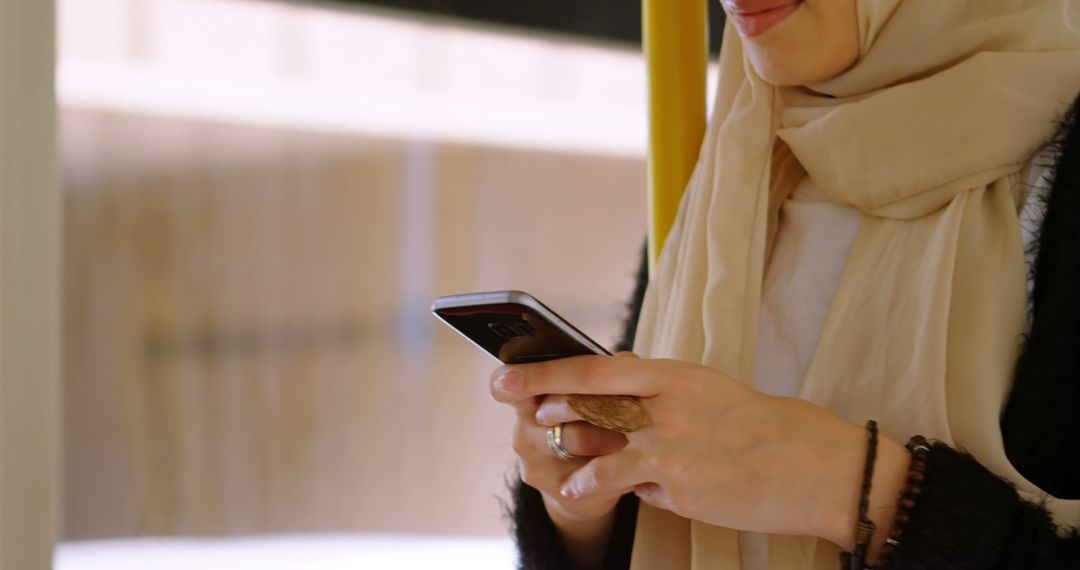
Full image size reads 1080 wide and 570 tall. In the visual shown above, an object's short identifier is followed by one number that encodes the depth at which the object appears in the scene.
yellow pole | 1.29
